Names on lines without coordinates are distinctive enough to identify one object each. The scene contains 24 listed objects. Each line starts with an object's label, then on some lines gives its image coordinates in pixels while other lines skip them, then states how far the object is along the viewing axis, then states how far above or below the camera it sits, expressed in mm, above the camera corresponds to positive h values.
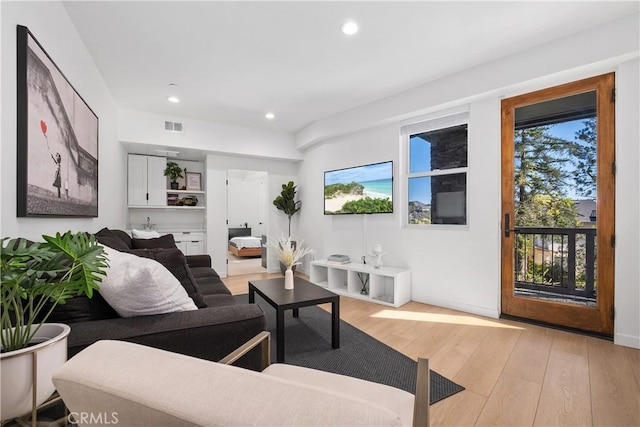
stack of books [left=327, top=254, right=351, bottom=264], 4234 -668
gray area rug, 1851 -1091
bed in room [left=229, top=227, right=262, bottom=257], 7168 -826
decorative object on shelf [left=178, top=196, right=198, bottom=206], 5289 +240
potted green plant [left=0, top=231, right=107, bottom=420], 870 -287
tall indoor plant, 5508 +252
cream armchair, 429 -296
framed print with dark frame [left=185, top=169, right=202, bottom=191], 5477 +650
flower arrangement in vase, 2598 -402
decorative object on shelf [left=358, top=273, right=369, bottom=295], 3902 -948
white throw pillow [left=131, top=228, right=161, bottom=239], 3778 -276
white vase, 2588 -601
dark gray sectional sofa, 1179 -499
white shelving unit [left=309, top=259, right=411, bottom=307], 3498 -925
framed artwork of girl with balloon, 1495 +481
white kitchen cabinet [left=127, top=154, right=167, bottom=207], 4758 +558
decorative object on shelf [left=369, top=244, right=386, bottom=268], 3785 -552
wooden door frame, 2434 -31
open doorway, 8484 +269
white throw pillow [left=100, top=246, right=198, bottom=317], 1271 -340
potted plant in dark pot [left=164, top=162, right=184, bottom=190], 5008 +742
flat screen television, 3941 +367
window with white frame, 3357 +549
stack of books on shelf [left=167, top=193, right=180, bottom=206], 5184 +273
